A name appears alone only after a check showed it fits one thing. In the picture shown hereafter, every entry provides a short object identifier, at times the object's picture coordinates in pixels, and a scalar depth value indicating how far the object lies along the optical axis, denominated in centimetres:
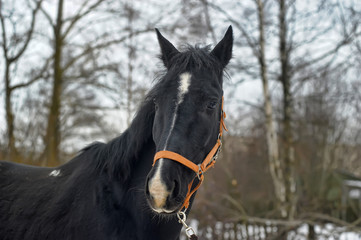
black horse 224
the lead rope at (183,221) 237
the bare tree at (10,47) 864
